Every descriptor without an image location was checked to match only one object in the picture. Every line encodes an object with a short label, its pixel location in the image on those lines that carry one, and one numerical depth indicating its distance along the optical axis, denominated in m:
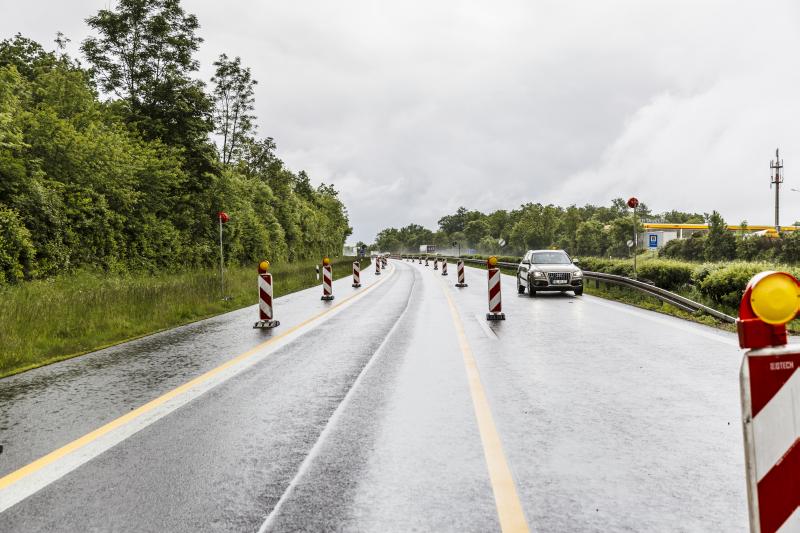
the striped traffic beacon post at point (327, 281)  19.22
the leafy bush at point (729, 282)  12.95
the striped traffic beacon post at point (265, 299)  12.15
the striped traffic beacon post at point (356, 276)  26.50
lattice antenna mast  90.40
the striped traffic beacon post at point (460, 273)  25.17
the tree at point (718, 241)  61.84
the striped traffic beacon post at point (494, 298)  12.80
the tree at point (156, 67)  28.23
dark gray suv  19.09
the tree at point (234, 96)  50.62
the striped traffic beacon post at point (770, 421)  2.04
